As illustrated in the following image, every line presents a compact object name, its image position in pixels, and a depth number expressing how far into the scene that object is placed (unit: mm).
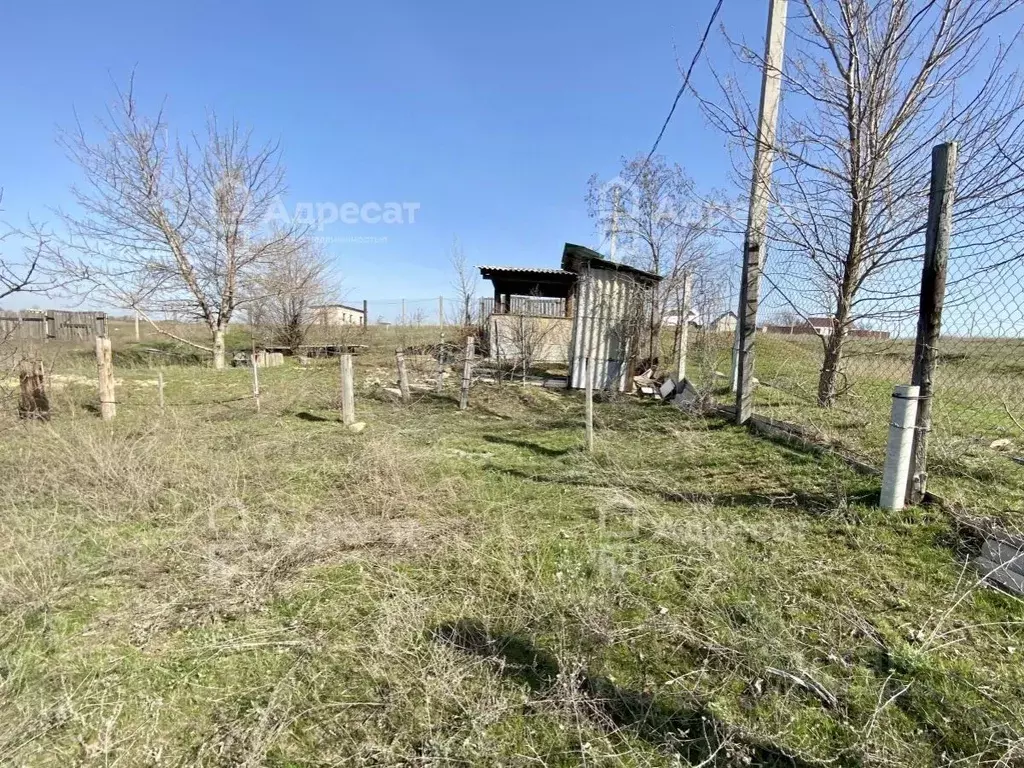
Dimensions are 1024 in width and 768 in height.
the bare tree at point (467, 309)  15484
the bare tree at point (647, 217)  14738
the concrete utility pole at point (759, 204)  4875
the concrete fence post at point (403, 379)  8086
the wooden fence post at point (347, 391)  6543
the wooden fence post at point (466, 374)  7566
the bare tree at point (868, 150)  3951
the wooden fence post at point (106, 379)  6773
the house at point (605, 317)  9023
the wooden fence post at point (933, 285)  2604
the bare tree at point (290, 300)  14555
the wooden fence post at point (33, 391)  6091
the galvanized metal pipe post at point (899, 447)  2723
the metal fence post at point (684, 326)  8406
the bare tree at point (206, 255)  12289
